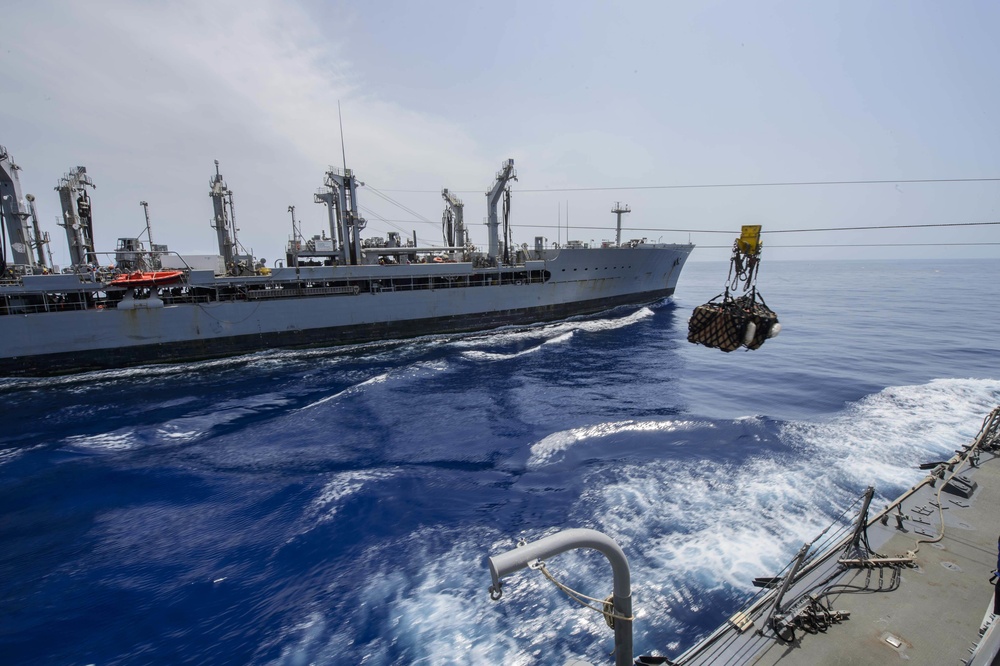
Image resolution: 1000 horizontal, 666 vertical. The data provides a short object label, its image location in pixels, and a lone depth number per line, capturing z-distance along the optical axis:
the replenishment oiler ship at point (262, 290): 24.25
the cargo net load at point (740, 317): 8.26
